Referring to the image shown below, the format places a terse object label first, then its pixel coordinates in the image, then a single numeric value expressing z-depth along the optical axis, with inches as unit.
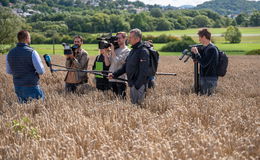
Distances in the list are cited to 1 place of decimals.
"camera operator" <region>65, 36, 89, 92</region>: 272.1
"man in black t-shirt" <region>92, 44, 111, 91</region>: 265.4
